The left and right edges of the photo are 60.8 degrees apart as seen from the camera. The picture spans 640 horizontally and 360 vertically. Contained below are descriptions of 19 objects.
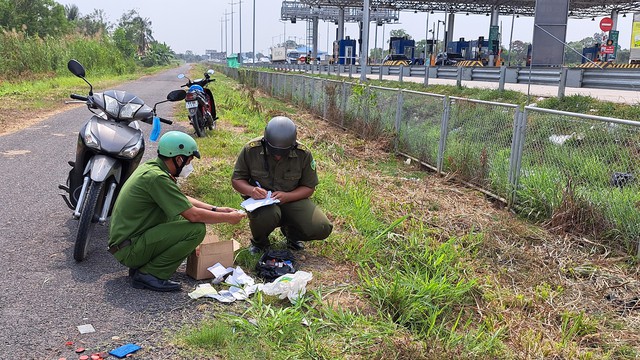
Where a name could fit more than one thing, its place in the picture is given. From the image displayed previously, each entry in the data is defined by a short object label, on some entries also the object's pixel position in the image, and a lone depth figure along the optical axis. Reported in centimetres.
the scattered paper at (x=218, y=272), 408
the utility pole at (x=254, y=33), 6420
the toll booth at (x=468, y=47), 4467
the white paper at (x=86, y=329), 327
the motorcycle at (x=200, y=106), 1036
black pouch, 423
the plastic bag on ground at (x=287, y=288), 381
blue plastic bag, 482
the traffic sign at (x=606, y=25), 2667
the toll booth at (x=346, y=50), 5016
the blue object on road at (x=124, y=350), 301
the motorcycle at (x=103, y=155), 427
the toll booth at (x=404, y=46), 4841
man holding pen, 457
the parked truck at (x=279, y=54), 7356
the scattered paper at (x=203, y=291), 383
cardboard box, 412
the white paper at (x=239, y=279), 401
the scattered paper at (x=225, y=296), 378
